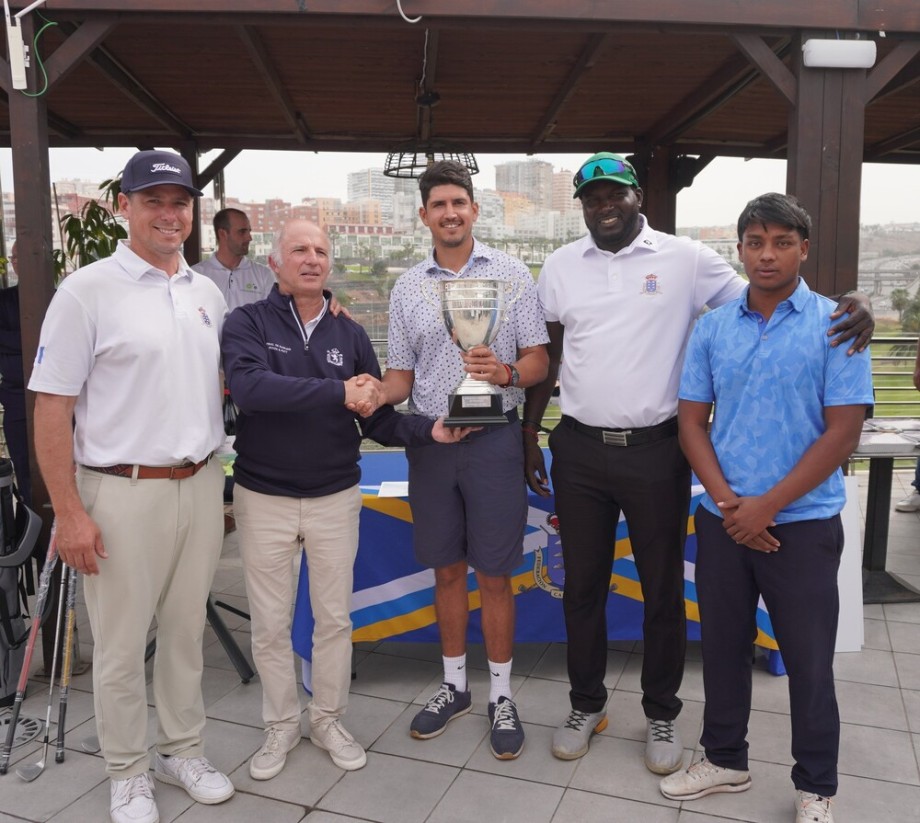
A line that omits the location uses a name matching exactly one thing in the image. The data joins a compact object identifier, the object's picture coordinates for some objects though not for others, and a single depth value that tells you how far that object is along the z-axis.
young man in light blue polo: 1.99
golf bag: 2.82
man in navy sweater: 2.35
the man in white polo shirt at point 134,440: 2.09
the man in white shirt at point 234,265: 5.29
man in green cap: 2.37
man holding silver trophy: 2.52
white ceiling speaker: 3.21
